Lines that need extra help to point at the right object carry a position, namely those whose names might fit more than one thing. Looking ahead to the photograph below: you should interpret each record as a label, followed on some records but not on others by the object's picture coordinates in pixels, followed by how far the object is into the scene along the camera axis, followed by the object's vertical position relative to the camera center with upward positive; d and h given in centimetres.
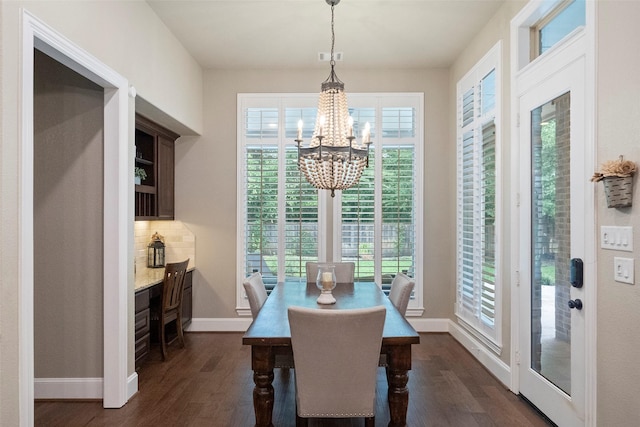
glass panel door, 262 -19
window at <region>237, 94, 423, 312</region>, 502 +16
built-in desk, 357 -83
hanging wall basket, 198 +11
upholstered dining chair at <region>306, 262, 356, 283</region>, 421 -59
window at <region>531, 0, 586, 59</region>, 261 +129
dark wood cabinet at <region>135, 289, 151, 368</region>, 355 -98
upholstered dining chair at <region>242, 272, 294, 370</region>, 260 -66
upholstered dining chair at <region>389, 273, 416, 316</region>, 319 -62
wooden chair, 391 -81
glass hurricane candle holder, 295 -51
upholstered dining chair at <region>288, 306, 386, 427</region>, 208 -75
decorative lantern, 488 -46
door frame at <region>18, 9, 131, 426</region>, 301 -12
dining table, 229 -80
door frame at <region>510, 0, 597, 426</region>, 229 +47
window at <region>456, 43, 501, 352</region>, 372 +13
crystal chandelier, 302 +46
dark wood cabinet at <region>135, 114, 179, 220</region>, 432 +48
